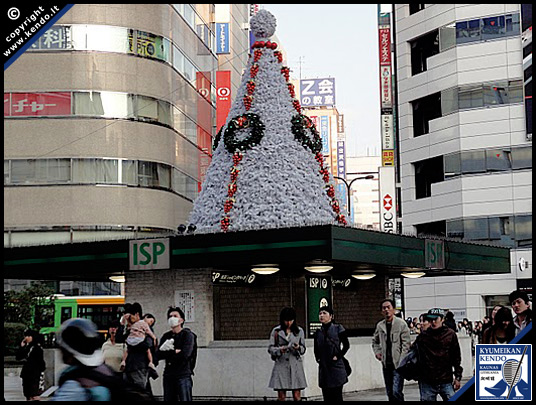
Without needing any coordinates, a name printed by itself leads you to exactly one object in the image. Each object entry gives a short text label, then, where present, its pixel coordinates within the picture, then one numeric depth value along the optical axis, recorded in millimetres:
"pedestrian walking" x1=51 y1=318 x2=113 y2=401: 6715
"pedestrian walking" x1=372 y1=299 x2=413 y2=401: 13211
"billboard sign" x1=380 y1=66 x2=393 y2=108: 56219
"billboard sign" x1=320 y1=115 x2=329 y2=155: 123356
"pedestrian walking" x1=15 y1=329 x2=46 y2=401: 14195
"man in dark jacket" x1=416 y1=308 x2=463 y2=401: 11477
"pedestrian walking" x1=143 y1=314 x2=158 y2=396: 12664
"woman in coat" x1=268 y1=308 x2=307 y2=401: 13742
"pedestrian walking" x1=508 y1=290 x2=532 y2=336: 11922
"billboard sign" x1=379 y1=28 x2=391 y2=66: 55700
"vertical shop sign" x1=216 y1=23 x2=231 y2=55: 54750
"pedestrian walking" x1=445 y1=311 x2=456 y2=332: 23602
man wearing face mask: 12680
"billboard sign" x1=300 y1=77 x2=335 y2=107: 136750
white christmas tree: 19344
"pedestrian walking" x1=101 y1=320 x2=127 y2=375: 13734
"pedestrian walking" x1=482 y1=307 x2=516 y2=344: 12047
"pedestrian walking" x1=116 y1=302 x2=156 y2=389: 12500
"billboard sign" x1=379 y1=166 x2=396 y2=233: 50406
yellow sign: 53381
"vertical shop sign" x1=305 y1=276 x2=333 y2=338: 20609
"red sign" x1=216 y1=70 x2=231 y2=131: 47719
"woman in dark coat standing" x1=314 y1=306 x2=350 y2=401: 12758
